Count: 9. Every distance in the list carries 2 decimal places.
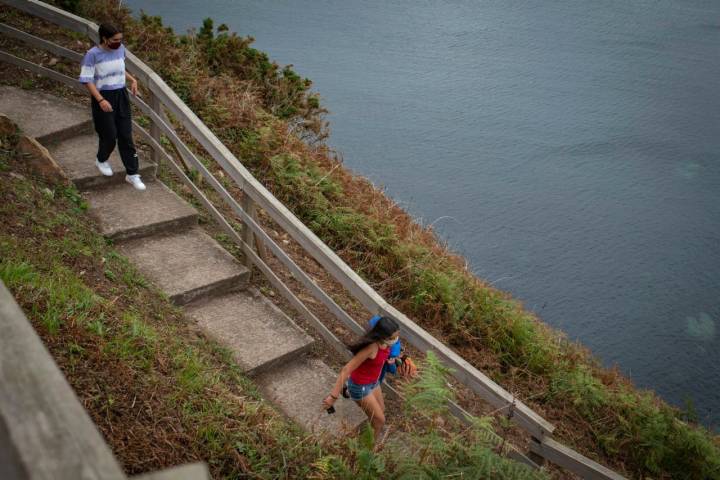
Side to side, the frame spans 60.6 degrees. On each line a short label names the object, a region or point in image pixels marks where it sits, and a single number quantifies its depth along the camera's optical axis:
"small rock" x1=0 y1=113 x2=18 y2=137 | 6.71
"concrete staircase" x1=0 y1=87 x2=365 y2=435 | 6.01
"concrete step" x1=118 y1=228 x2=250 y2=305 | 6.30
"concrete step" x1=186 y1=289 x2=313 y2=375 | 6.00
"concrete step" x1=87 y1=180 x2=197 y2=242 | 6.68
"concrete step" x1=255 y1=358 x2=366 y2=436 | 5.75
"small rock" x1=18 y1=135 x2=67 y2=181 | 6.64
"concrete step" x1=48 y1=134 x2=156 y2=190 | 7.12
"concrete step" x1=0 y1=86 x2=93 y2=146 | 7.57
